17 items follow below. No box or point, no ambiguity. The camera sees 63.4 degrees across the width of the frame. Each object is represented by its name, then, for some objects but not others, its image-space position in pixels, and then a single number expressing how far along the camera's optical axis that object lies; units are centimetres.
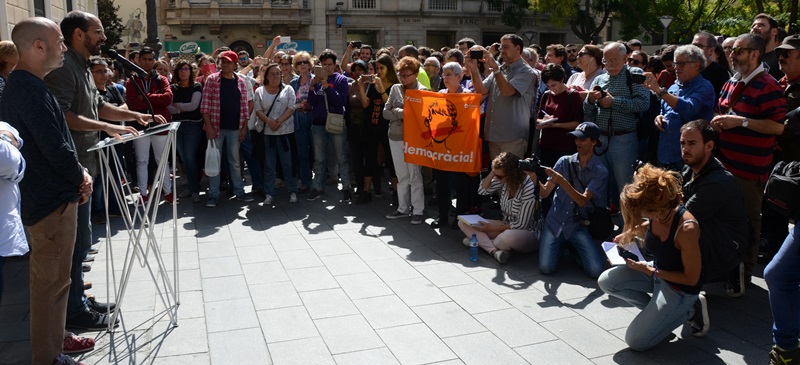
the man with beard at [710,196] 458
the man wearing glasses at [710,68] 692
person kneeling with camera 595
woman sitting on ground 650
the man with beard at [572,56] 1169
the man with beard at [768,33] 703
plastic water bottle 656
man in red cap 895
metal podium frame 437
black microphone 489
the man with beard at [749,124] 530
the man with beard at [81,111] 473
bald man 384
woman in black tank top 413
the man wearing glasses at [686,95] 594
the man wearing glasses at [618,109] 669
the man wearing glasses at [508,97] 732
